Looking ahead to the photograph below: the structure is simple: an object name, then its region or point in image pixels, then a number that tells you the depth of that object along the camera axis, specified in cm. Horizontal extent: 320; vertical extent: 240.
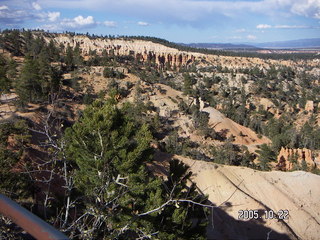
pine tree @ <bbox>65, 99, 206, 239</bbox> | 1060
